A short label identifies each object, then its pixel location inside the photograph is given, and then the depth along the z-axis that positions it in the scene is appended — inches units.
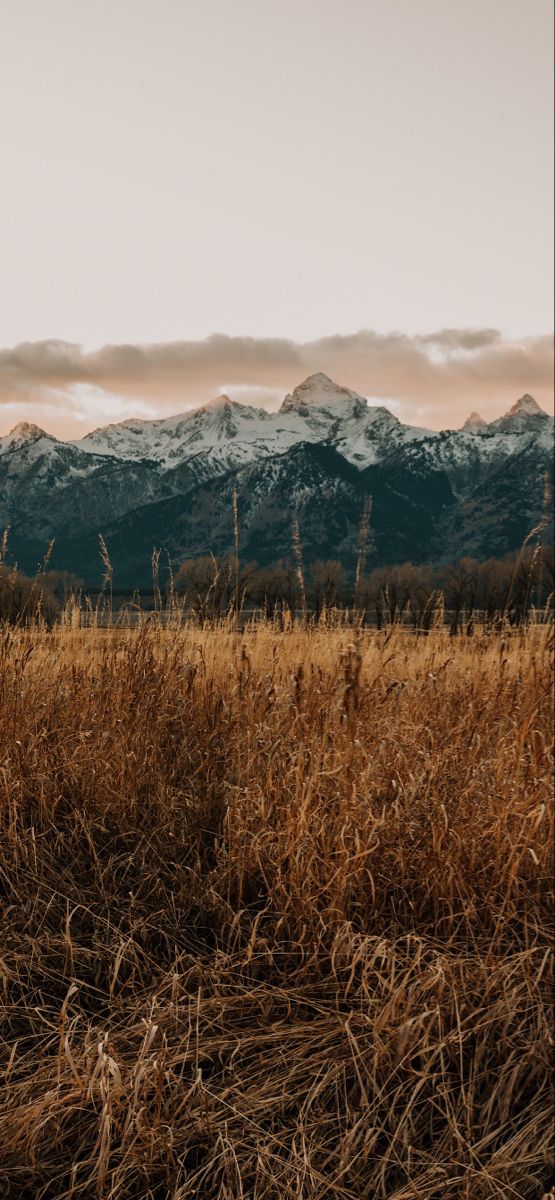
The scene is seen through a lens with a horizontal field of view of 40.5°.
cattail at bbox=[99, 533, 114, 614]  221.6
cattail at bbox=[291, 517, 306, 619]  222.9
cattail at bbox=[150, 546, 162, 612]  253.3
